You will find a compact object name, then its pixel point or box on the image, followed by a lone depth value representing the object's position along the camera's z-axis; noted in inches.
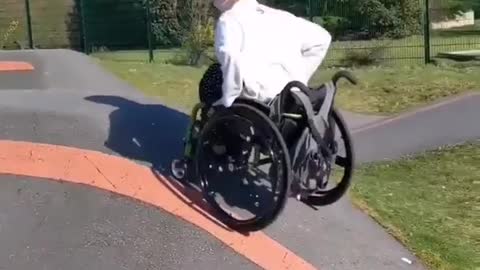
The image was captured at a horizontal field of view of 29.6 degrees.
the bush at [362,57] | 709.9
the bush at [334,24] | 801.6
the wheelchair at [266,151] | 185.3
